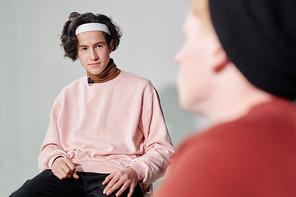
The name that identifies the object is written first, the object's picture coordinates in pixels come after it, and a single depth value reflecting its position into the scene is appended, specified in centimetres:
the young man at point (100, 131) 118
